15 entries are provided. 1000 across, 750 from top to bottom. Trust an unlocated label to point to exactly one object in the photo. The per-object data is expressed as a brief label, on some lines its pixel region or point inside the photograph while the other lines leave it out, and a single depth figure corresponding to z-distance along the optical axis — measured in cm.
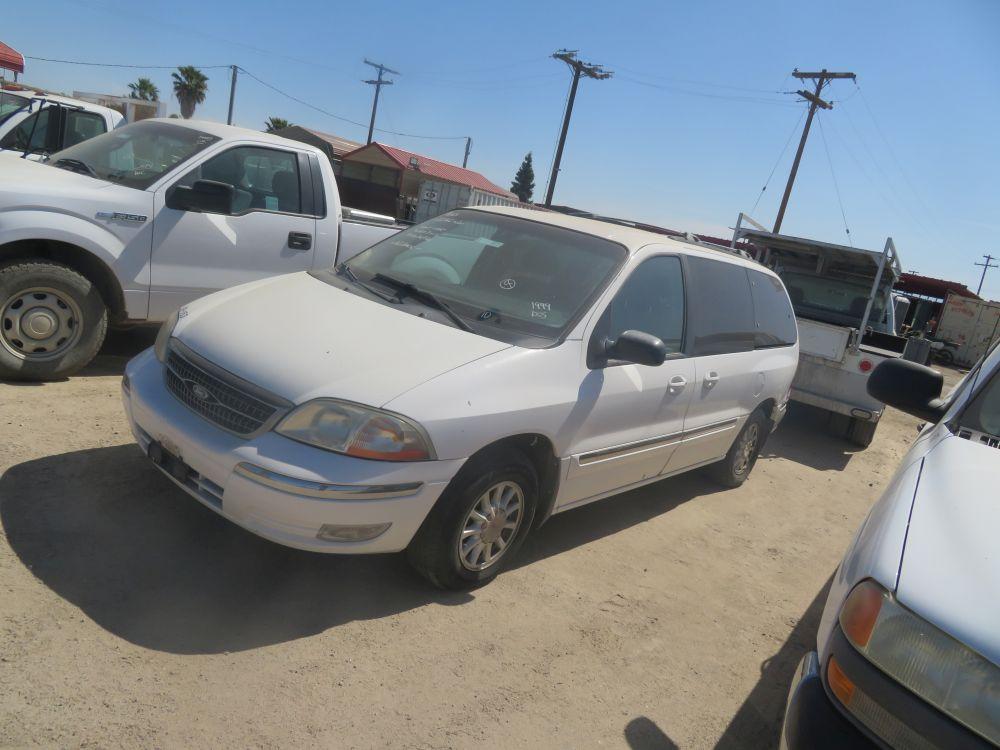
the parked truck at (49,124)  798
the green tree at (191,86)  5025
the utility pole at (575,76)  2966
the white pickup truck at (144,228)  489
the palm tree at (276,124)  5058
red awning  1738
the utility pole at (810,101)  2843
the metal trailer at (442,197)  2797
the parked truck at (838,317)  812
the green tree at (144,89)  5244
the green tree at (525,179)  9383
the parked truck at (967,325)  3272
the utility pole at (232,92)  4254
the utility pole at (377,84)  5453
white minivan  300
